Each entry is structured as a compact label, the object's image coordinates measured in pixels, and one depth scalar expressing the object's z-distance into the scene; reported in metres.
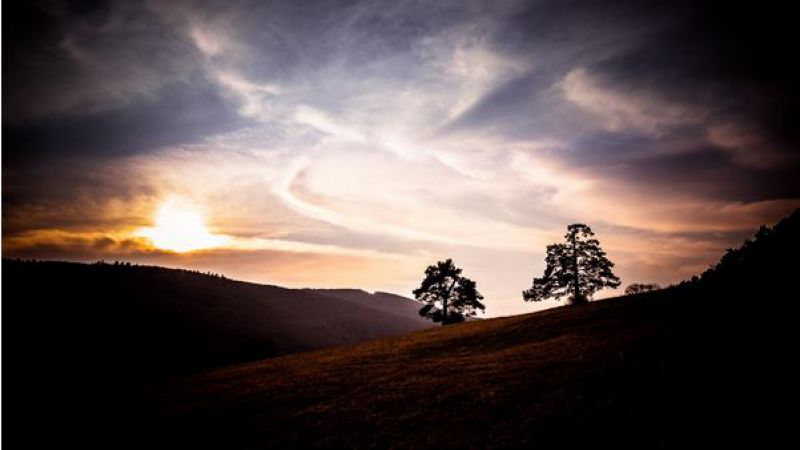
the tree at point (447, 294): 62.50
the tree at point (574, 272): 51.00
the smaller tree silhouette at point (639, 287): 62.86
